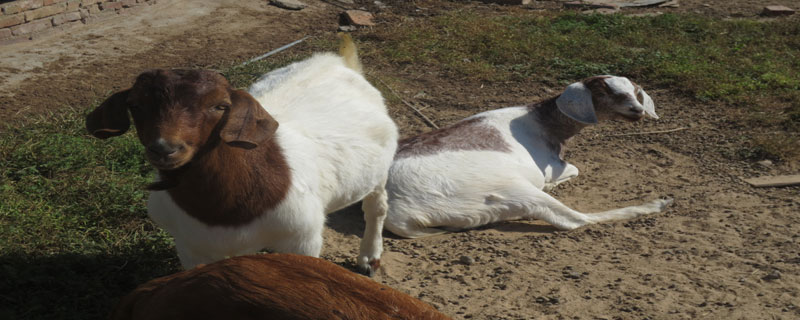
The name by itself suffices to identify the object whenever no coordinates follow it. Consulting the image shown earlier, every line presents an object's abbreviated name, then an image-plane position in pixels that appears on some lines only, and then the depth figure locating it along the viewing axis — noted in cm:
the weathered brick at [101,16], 901
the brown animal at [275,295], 185
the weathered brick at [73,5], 869
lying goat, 474
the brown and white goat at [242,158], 267
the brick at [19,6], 786
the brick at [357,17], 987
